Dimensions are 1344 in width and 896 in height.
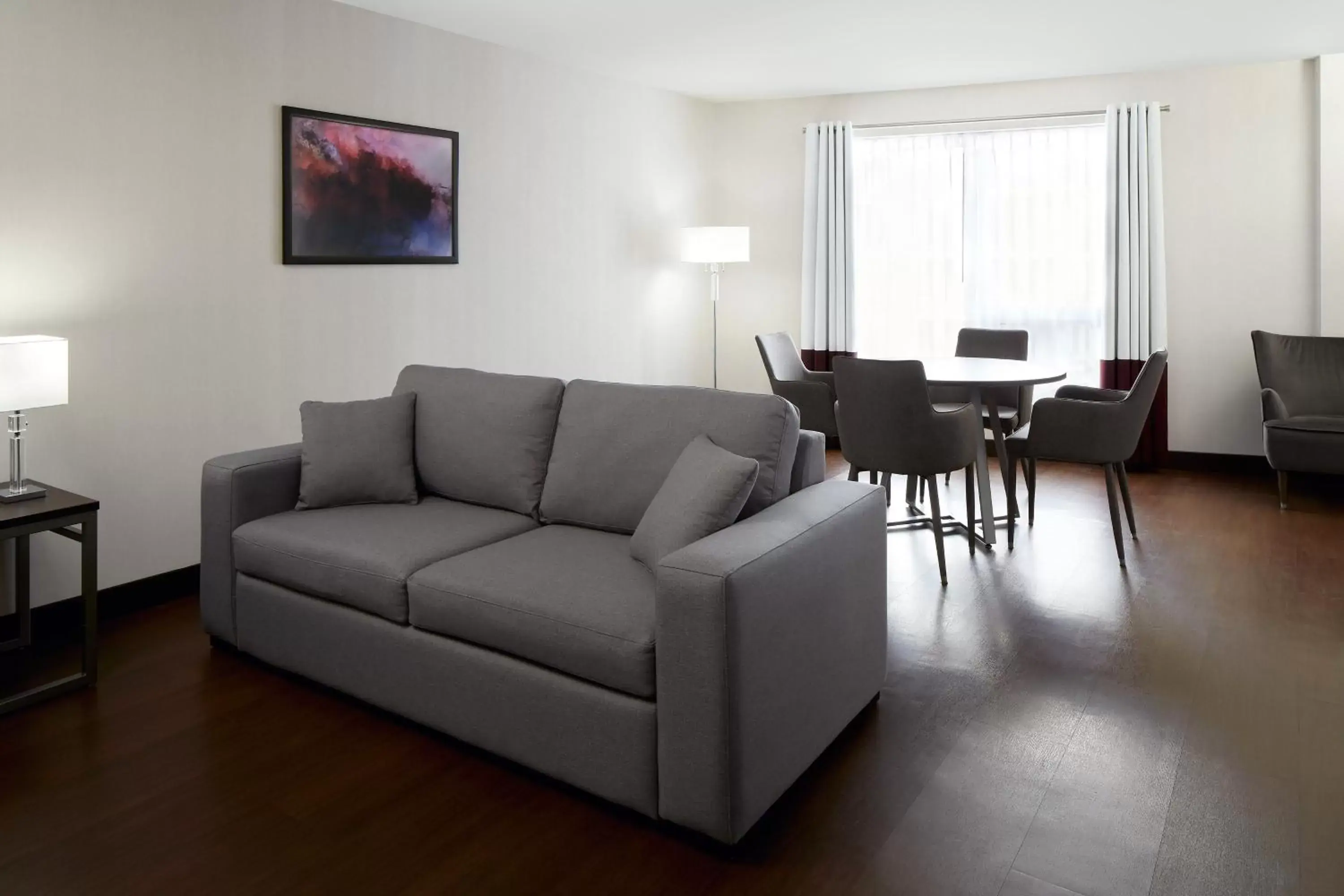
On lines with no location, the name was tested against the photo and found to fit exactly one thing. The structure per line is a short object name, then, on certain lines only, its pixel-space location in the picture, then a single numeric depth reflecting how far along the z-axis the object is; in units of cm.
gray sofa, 215
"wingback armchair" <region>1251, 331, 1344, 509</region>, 518
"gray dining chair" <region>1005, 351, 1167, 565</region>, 421
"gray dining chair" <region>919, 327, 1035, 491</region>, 527
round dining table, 435
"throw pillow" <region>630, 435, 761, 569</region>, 249
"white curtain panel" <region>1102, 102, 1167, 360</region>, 613
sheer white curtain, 651
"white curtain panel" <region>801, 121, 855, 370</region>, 697
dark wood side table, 287
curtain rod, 631
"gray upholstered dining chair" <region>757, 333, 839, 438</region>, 486
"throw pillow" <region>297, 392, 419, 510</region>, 332
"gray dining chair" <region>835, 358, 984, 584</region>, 397
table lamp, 294
